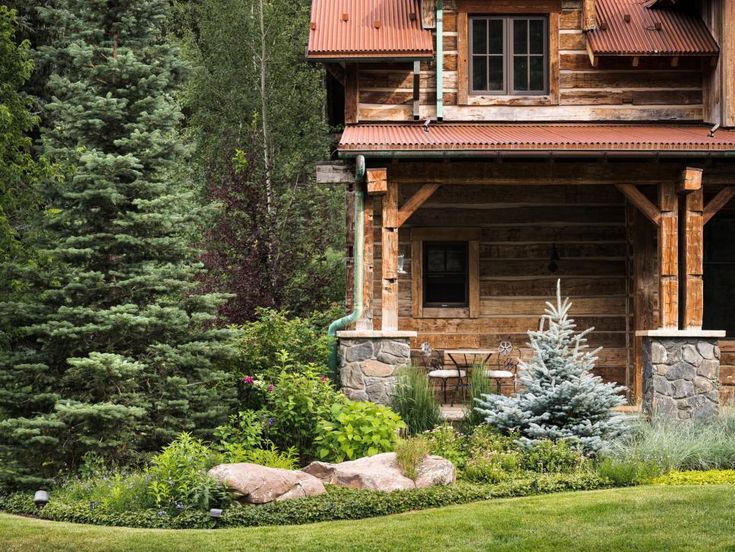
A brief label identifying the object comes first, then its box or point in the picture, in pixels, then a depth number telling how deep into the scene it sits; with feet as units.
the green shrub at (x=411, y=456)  36.50
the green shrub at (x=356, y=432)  39.73
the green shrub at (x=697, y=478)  36.86
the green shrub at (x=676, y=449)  38.99
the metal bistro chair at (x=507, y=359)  52.27
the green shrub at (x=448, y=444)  39.24
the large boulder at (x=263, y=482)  34.27
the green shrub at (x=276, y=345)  46.85
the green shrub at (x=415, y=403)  43.57
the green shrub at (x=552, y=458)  38.63
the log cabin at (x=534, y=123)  52.06
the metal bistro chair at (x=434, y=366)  50.05
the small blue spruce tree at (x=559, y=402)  40.45
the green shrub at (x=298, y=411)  41.32
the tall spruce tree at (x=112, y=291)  39.58
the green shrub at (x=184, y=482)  34.19
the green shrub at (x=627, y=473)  36.96
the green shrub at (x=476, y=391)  43.32
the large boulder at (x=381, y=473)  35.81
